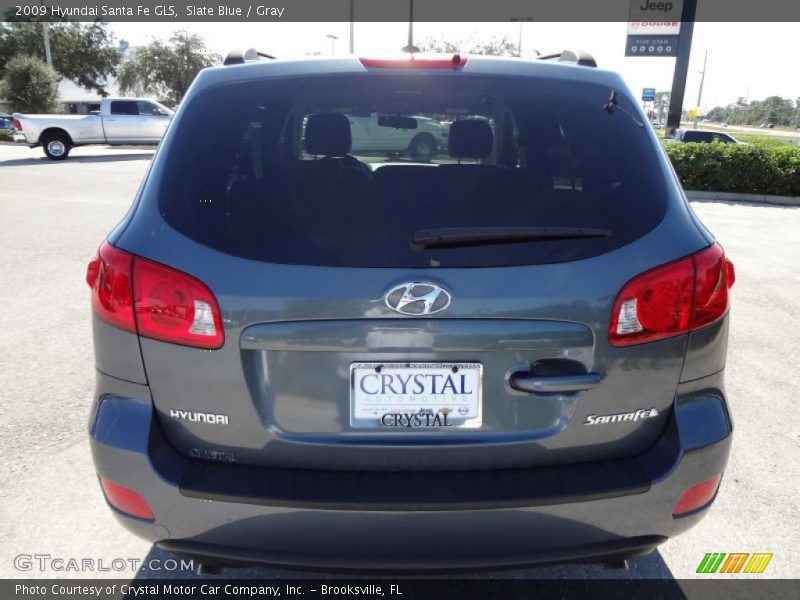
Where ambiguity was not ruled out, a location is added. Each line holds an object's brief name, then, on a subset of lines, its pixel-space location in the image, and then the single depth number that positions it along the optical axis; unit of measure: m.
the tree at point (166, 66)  48.22
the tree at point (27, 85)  32.72
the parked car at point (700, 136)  19.17
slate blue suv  1.78
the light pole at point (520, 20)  40.52
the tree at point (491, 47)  41.84
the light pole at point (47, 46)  33.12
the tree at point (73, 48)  42.19
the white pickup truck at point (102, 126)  21.89
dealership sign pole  17.89
